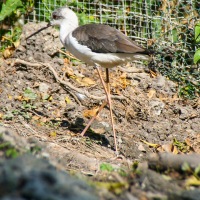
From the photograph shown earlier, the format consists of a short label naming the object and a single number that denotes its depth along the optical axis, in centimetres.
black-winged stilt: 1408
